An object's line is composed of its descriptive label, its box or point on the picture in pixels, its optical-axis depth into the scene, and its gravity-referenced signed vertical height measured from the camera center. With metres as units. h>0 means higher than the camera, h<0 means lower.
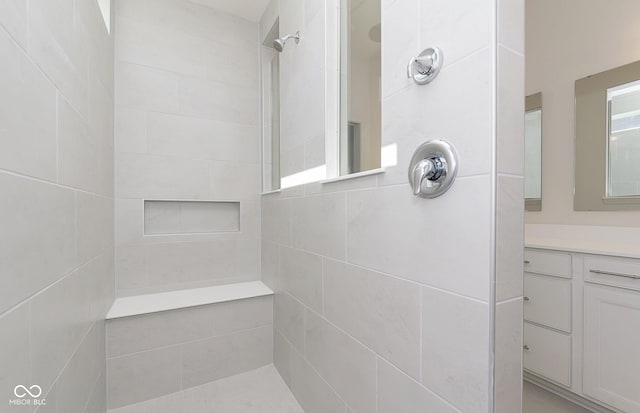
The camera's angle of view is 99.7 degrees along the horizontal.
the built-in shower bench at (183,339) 1.56 -0.86
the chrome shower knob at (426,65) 0.74 +0.39
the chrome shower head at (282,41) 1.60 +0.98
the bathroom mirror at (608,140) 1.20 +0.30
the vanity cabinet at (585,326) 1.17 -0.57
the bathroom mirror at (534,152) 1.28 +0.26
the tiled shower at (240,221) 0.64 -0.07
